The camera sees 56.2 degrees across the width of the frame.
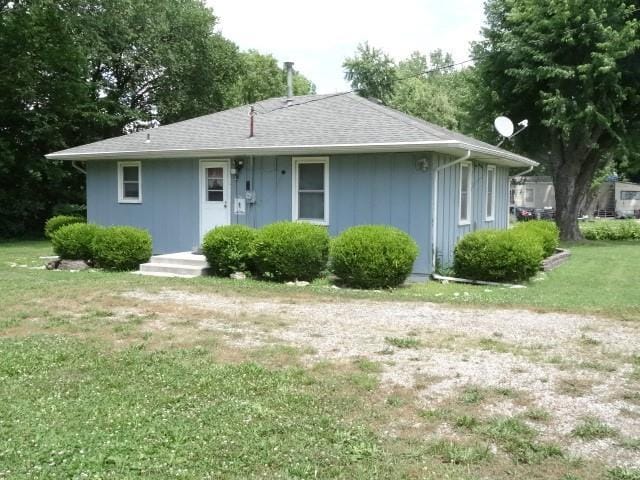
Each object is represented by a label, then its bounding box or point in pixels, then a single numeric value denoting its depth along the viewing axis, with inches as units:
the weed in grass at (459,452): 127.3
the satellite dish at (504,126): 559.5
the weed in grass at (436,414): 150.3
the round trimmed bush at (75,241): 458.0
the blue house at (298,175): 413.7
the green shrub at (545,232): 521.3
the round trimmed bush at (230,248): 403.5
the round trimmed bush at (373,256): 363.9
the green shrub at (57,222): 605.9
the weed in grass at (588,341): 223.8
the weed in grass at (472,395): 161.5
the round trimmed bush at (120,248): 441.1
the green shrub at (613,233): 932.0
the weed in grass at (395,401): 159.2
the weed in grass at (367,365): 188.7
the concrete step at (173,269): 424.4
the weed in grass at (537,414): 149.0
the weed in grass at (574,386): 167.8
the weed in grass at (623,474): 119.2
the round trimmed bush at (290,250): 381.1
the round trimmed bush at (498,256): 389.1
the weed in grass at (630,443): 132.4
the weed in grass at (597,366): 189.9
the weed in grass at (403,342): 221.0
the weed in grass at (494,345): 216.1
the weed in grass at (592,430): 139.0
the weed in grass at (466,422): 144.6
